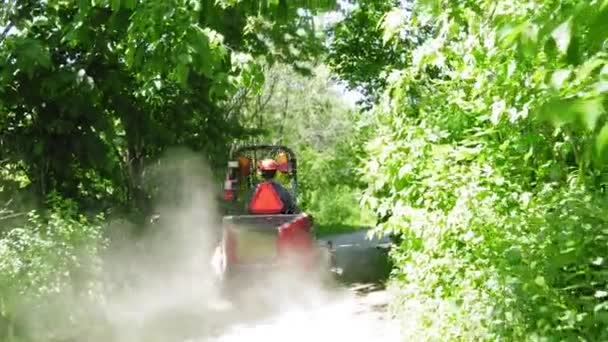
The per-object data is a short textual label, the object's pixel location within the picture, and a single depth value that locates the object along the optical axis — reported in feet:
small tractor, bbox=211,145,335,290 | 30.63
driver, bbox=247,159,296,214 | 34.22
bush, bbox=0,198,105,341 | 23.81
